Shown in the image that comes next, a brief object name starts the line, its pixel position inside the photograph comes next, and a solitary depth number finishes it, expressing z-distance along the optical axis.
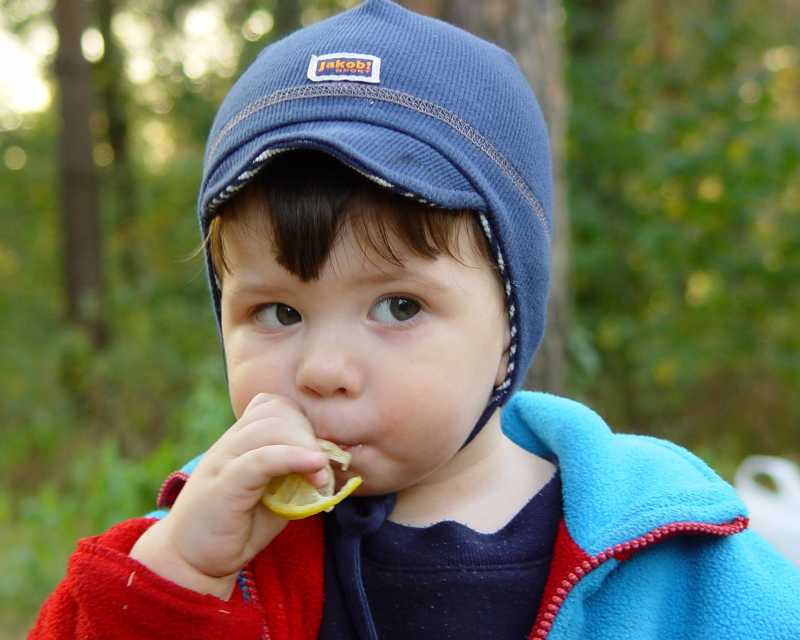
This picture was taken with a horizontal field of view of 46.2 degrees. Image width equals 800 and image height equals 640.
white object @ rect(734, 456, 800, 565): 3.00
